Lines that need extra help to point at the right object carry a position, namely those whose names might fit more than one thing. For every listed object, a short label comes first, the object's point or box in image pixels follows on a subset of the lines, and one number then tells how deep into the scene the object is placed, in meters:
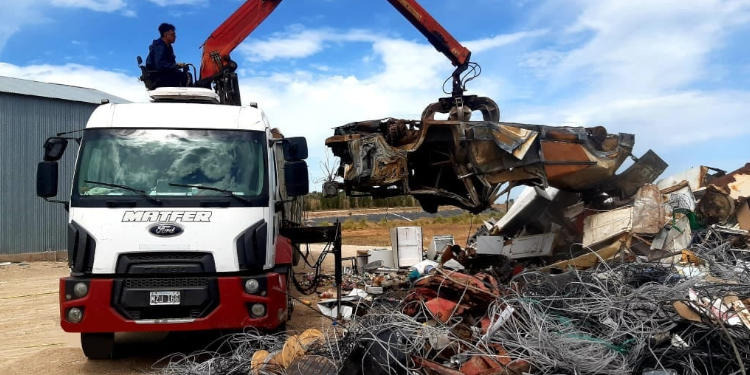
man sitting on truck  8.90
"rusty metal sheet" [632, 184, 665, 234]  9.66
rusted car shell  8.83
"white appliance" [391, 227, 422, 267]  13.52
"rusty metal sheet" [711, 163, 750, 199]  10.37
